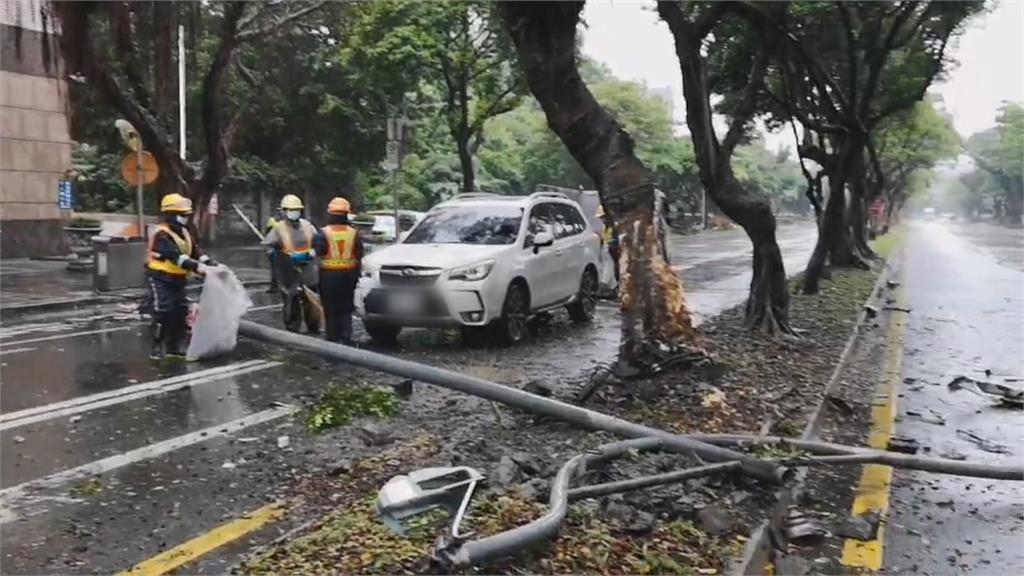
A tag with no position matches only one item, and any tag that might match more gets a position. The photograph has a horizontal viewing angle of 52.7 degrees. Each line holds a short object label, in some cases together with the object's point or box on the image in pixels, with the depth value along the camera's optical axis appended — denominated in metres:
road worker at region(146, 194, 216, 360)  10.19
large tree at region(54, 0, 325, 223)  4.53
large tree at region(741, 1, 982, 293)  18.08
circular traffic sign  18.06
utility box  17.28
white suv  11.45
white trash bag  9.88
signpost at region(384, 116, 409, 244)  19.92
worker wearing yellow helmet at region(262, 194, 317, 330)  12.55
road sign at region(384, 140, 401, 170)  20.16
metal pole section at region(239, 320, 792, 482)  6.44
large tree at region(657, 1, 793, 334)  11.30
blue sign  24.38
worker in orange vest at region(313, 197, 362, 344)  10.95
